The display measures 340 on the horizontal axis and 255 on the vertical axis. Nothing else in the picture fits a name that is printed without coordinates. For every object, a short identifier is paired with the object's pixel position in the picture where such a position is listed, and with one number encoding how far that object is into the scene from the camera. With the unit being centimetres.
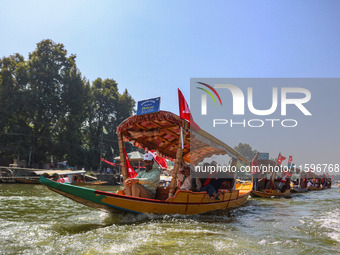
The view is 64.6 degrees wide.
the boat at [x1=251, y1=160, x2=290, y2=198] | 1525
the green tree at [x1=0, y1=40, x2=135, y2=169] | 2803
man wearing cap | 654
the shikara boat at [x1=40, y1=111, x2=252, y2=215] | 574
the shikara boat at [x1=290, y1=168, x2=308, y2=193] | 2187
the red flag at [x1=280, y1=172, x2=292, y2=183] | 1724
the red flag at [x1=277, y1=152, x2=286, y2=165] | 1769
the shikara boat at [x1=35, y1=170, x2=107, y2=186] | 2084
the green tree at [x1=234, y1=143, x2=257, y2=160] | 9718
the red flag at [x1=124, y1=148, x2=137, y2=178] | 804
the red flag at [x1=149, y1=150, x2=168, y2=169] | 1222
